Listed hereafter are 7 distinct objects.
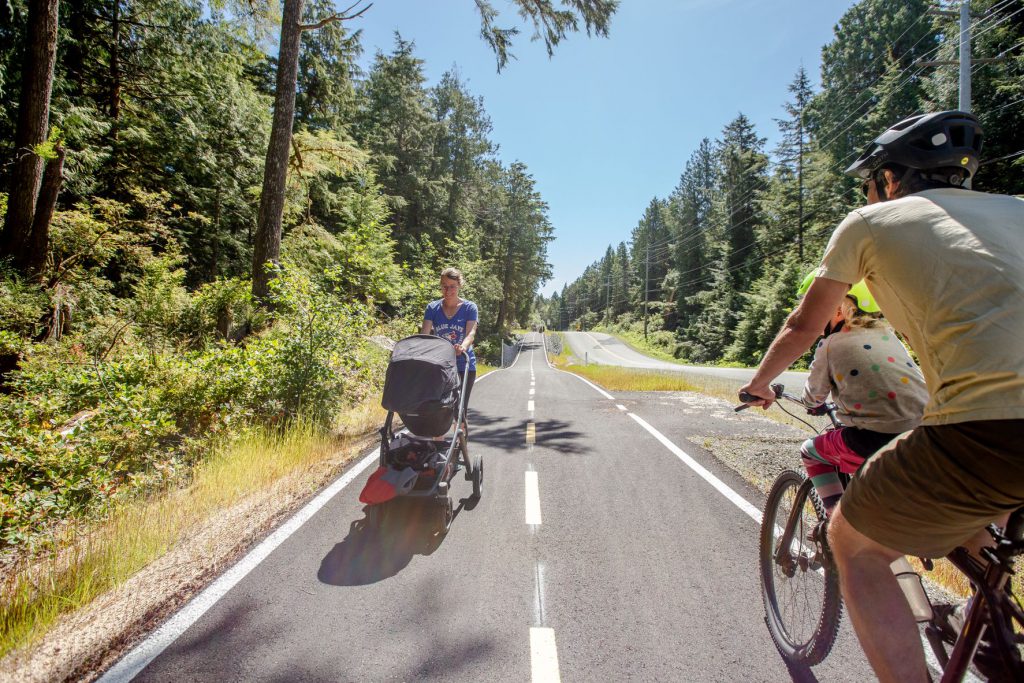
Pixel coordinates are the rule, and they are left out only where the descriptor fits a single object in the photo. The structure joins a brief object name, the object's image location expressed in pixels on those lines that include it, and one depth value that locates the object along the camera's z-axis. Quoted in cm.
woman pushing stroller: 511
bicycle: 138
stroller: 381
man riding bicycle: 124
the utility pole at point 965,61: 1207
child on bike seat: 212
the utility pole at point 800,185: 3316
